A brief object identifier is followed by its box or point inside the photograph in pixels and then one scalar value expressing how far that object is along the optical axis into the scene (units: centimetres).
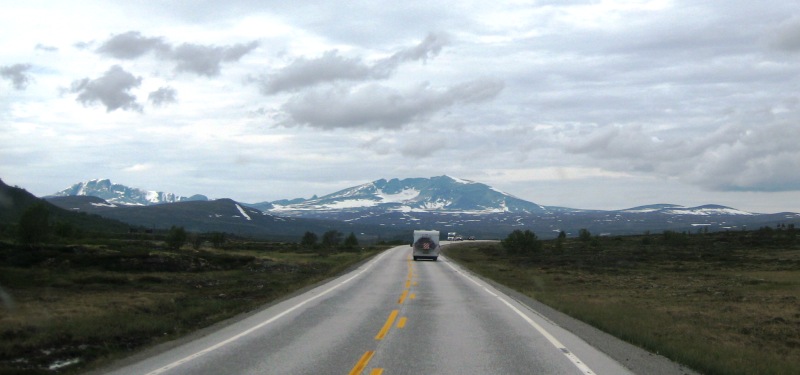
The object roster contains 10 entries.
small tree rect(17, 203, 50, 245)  7212
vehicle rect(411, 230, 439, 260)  6165
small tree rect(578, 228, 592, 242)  11673
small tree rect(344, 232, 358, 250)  10944
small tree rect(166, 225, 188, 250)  8856
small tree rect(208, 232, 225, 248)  10805
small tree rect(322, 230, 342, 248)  11725
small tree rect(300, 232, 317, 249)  11933
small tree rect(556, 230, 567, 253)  9252
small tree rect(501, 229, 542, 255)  8819
